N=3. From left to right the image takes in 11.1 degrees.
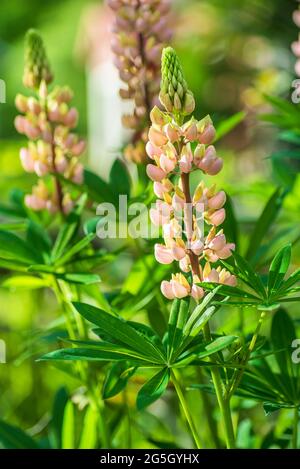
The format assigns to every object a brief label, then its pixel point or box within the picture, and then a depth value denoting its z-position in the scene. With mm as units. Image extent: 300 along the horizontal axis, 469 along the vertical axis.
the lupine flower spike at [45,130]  1401
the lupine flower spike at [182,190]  1181
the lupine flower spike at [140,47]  1419
